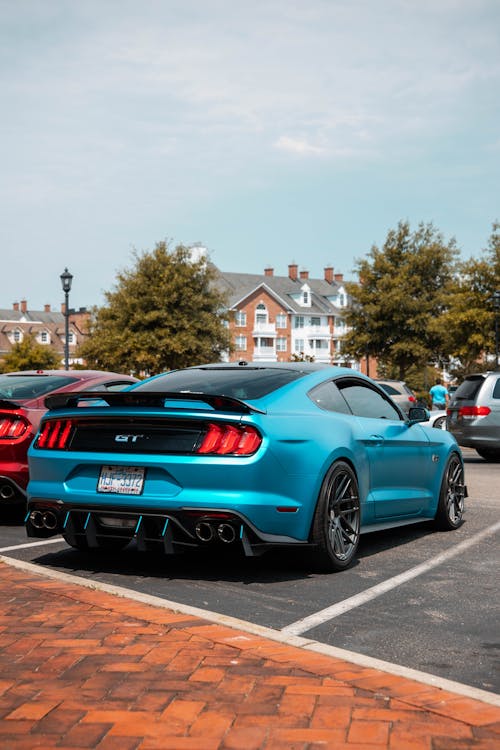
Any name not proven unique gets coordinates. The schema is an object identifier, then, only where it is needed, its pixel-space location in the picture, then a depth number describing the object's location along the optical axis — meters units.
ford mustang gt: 5.73
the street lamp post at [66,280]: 30.72
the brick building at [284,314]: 99.44
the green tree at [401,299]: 61.25
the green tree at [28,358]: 96.19
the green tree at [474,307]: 47.41
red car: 8.38
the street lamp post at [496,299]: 40.12
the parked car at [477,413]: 17.06
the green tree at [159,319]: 58.56
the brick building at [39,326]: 144.62
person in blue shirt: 26.02
